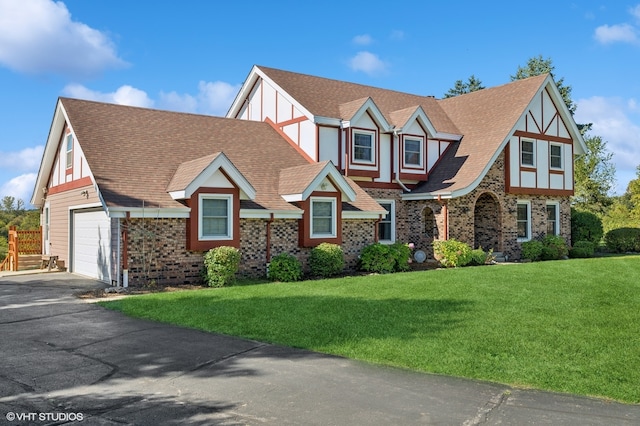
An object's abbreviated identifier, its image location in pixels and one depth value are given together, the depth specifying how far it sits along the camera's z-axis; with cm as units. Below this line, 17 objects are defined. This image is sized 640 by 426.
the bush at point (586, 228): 3008
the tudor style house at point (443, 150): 2394
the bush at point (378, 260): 2078
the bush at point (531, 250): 2581
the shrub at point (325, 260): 1936
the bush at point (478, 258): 2328
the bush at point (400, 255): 2111
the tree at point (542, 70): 4830
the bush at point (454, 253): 2253
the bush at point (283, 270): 1830
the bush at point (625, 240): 2980
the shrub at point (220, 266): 1678
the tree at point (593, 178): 4534
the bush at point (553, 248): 2652
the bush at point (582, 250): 2788
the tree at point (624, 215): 3444
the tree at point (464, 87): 5588
